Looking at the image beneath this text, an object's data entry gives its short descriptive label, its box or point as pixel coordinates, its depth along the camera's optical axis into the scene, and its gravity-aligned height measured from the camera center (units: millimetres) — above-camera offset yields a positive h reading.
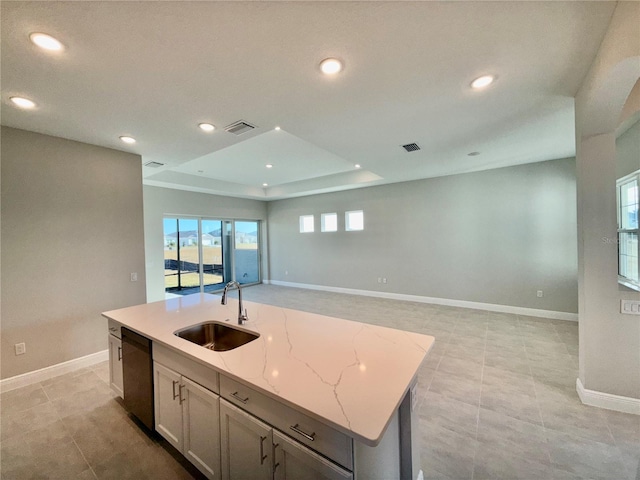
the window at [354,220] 6477 +427
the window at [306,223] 7450 +425
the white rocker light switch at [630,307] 2021 -614
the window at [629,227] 2482 +49
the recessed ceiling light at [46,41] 1436 +1187
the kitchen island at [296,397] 970 -691
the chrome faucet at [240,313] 1899 -585
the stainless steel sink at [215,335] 1882 -748
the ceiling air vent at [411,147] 3369 +1234
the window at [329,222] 6902 +425
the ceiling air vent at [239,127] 2617 +1203
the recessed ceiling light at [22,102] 2086 +1205
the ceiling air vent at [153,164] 3879 +1205
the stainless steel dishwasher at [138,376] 1862 -1063
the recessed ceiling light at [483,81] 1933 +1215
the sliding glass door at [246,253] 7688 -447
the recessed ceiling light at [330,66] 1704 +1203
